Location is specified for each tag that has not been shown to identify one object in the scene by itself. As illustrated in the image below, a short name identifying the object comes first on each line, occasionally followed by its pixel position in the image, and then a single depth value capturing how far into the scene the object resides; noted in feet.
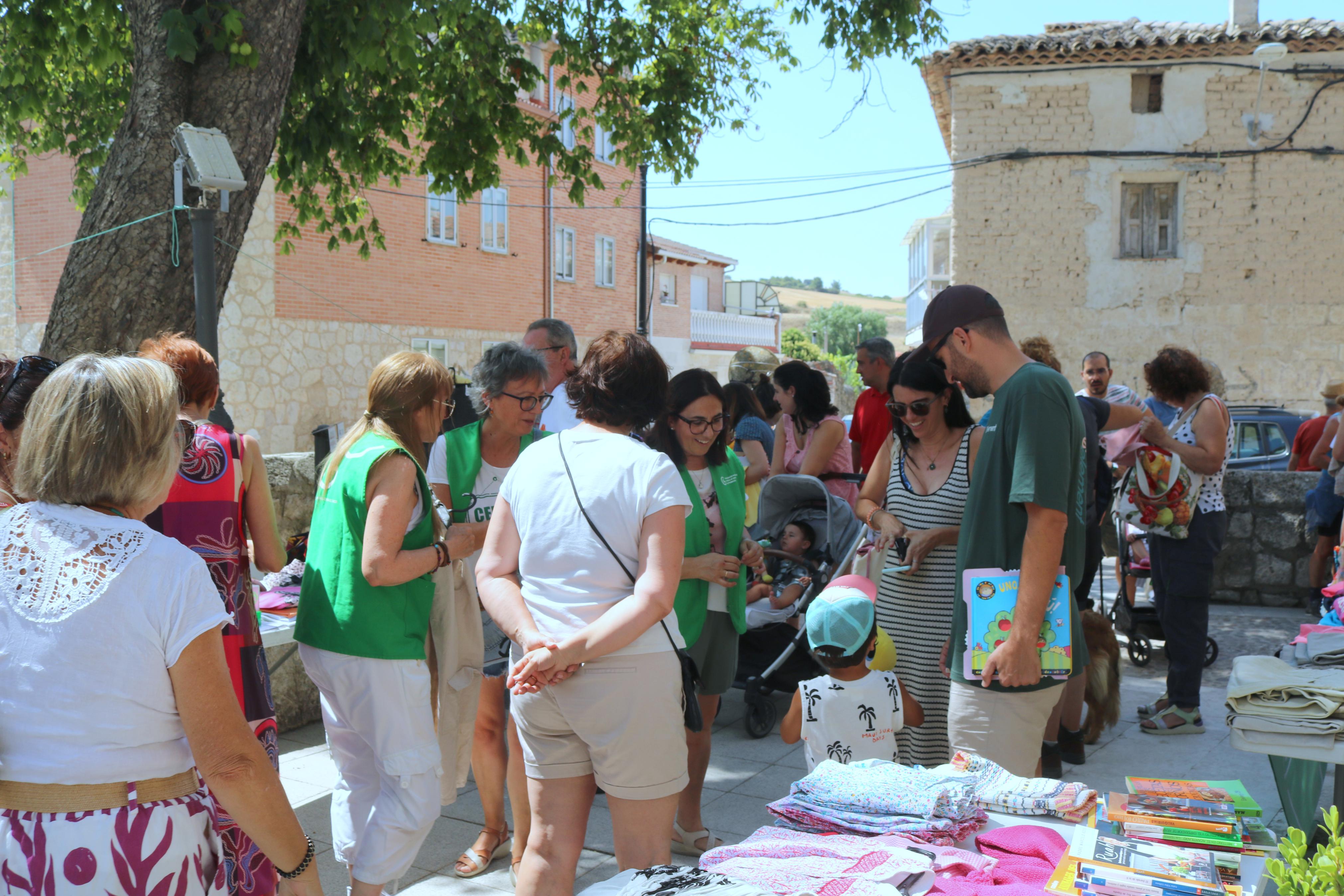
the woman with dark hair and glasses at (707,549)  12.24
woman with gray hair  12.71
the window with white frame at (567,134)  84.99
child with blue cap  9.35
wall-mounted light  48.93
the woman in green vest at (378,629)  10.17
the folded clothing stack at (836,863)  6.32
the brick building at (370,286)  56.59
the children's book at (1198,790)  7.81
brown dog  16.57
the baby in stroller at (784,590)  18.04
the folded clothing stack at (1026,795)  7.88
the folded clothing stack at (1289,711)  9.09
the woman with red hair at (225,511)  10.05
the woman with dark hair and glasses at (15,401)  8.78
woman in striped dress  11.64
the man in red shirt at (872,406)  20.10
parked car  42.11
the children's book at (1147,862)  6.58
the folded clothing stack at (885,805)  7.34
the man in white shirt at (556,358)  16.26
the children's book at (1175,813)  7.41
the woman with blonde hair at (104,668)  5.80
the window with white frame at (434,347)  69.31
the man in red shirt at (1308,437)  31.27
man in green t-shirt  8.77
